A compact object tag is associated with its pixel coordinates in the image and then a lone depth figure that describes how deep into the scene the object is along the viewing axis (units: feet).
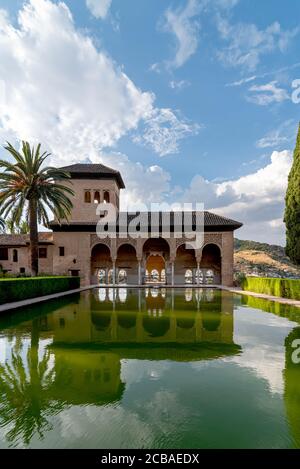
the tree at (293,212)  60.80
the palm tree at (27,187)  63.77
